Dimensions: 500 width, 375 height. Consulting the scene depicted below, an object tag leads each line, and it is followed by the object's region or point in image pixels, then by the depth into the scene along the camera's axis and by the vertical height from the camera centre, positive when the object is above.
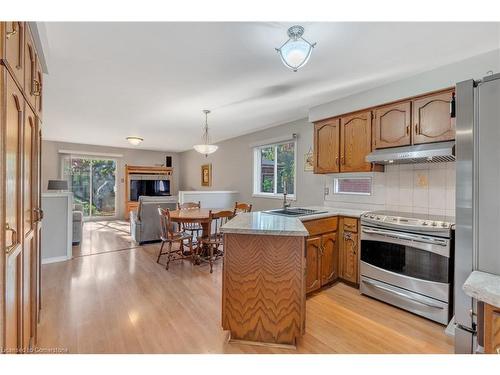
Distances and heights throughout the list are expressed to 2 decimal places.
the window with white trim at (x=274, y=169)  4.60 +0.37
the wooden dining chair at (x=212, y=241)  3.67 -0.81
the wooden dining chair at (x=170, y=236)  3.66 -0.73
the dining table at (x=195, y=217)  3.59 -0.42
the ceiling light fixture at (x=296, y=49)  1.78 +0.98
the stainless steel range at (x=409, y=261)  2.17 -0.70
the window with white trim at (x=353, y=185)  3.32 +0.04
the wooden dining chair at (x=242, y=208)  4.19 -0.34
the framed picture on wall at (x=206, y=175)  7.17 +0.37
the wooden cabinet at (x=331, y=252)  2.65 -0.72
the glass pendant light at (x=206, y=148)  4.46 +0.69
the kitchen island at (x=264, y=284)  1.85 -0.72
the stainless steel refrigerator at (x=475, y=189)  1.19 +0.00
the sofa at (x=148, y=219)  4.81 -0.61
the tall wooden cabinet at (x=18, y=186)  1.01 +0.00
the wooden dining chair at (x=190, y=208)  4.61 -0.38
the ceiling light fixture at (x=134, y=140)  5.42 +1.02
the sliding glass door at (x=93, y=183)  7.50 +0.11
